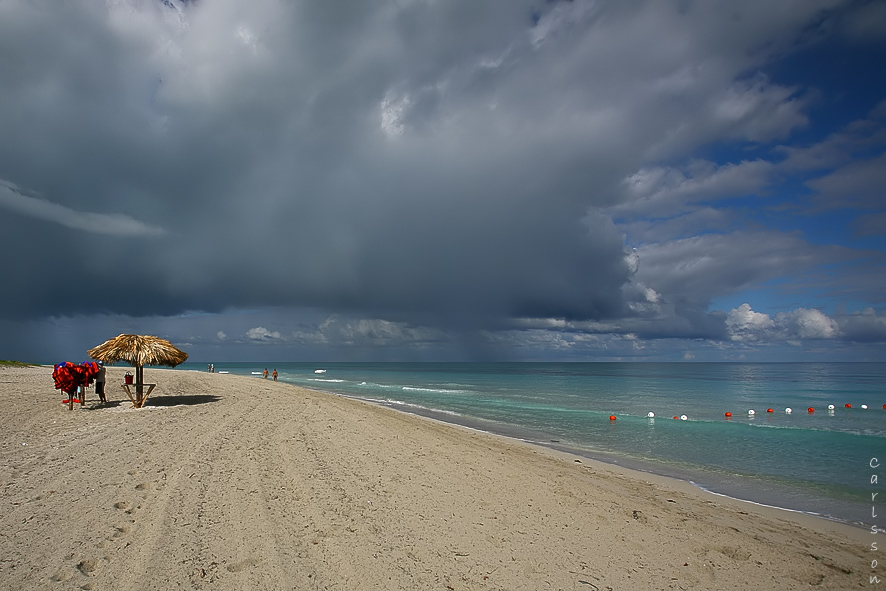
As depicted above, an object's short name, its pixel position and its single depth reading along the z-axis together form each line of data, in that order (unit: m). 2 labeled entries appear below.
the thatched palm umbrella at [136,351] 14.31
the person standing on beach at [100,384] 15.62
